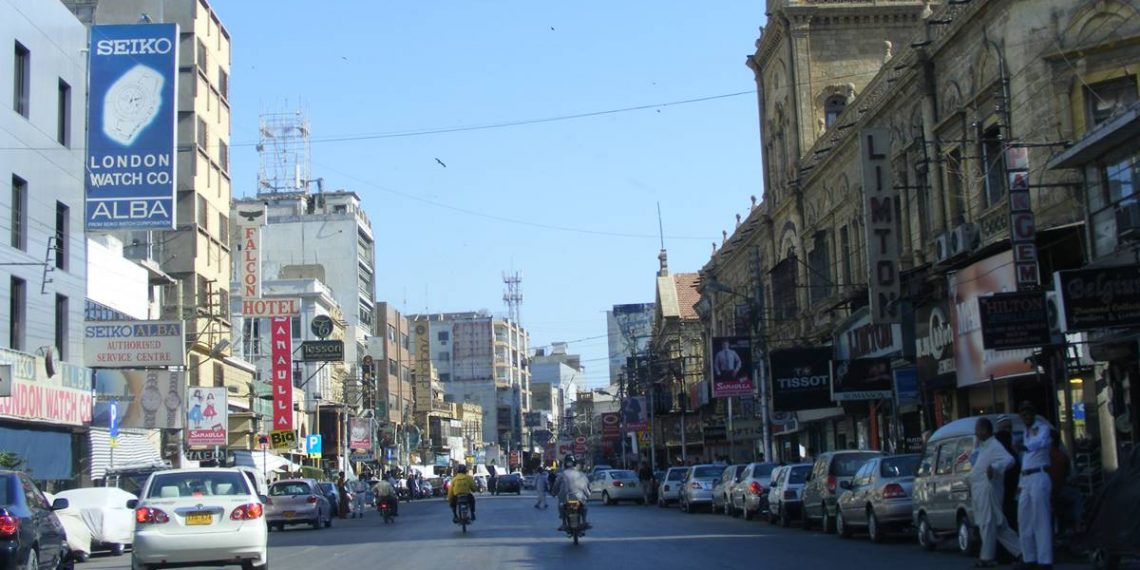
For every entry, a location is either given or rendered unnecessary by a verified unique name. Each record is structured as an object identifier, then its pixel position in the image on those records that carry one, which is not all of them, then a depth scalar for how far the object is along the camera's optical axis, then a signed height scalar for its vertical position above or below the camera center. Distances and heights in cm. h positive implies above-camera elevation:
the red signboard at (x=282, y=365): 6319 +509
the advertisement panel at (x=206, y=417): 4816 +211
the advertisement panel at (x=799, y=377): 4309 +236
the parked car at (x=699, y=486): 4116 -104
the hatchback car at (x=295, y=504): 3634 -96
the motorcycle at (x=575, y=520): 2430 -114
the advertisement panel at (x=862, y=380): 3716 +187
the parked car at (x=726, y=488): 3700 -105
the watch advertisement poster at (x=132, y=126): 3559 +966
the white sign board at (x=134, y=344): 3875 +395
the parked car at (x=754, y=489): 3322 -101
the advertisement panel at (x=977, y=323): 2714 +269
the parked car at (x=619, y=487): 5294 -125
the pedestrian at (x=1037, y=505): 1440 -74
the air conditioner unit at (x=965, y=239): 2878 +447
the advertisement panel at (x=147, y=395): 4188 +261
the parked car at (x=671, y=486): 4734 -115
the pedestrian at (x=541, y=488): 4631 -101
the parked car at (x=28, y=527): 1464 -55
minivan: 1791 -63
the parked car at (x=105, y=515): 2588 -74
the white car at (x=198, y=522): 1734 -65
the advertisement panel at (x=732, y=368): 5072 +323
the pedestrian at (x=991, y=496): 1593 -68
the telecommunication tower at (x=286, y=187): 9612 +2205
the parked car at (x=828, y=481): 2570 -66
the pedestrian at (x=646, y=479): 5391 -100
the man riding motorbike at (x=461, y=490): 3107 -64
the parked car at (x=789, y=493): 2930 -98
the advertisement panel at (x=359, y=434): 8231 +210
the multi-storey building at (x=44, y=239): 3356 +663
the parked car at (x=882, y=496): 2161 -86
